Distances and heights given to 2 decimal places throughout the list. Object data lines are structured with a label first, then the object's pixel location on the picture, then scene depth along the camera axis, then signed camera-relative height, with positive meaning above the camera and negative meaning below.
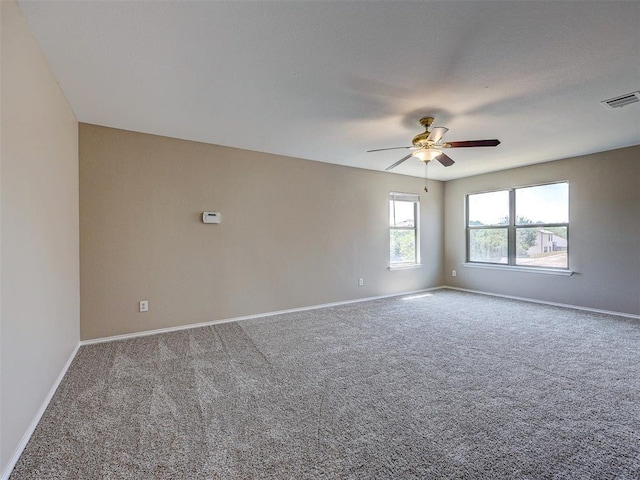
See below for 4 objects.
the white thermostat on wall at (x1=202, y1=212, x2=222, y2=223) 3.82 +0.27
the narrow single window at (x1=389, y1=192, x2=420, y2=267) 5.80 +0.14
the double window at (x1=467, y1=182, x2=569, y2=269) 4.82 +0.16
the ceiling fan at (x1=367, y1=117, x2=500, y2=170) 2.81 +0.93
